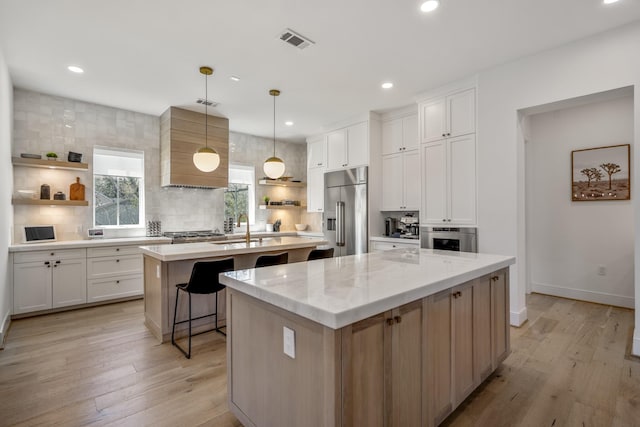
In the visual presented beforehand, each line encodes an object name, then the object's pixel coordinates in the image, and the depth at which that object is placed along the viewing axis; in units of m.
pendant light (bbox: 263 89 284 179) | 4.14
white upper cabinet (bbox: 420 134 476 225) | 3.81
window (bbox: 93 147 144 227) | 4.75
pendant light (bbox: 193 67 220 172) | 3.61
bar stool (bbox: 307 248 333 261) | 3.27
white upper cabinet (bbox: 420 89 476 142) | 3.82
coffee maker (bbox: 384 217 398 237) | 5.23
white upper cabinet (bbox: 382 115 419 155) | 4.85
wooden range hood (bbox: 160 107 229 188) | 4.85
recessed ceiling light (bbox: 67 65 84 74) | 3.53
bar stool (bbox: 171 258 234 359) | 2.73
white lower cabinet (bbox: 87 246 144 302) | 4.19
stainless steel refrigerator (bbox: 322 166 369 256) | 5.12
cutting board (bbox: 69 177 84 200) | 4.42
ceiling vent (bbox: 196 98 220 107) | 4.57
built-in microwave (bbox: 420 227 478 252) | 3.76
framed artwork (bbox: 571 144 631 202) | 4.02
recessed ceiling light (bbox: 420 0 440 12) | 2.44
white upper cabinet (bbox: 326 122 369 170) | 5.20
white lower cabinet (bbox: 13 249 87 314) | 3.71
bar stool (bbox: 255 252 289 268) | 2.94
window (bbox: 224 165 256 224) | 6.17
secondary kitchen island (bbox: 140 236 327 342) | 3.02
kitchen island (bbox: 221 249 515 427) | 1.23
